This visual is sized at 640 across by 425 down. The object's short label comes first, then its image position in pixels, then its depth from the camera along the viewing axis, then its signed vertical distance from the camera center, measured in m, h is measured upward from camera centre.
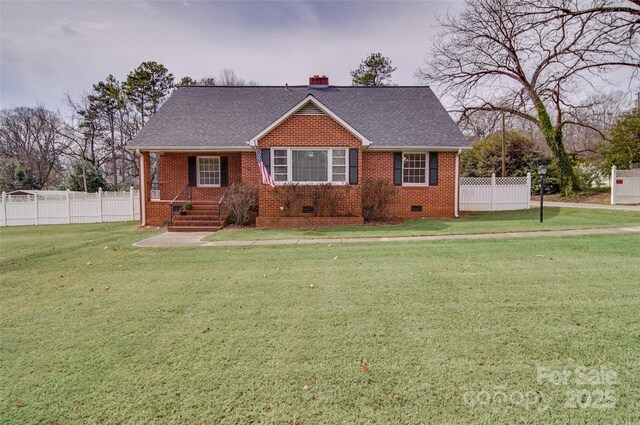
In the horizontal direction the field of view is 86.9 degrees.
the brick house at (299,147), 12.85 +2.21
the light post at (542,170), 11.68 +1.07
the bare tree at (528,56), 19.86 +9.30
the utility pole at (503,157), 25.97 +3.37
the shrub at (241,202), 12.56 -0.04
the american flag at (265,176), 12.07 +0.92
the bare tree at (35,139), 38.88 +7.36
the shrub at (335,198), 12.52 +0.11
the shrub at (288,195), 12.43 +0.22
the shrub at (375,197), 13.09 +0.15
